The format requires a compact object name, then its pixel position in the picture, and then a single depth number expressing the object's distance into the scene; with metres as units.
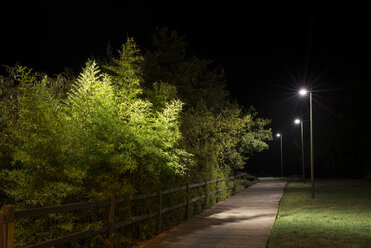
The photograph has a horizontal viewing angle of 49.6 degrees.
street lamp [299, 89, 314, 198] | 22.69
